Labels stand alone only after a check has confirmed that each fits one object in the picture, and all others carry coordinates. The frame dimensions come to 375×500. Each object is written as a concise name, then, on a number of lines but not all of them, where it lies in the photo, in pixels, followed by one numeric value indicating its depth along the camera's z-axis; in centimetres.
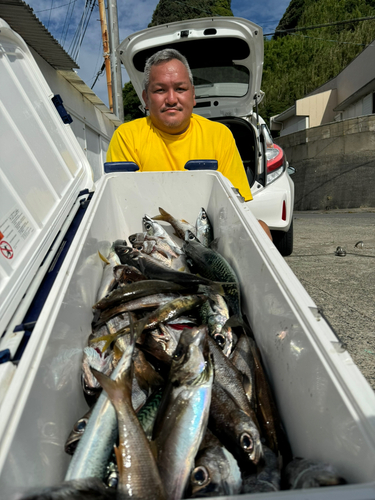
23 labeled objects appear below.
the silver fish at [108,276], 72
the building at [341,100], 1304
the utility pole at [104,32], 863
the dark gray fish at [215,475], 34
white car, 129
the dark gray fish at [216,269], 66
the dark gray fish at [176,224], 93
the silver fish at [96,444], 36
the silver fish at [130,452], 33
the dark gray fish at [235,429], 38
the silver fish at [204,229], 89
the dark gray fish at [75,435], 41
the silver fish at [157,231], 89
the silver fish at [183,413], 35
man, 105
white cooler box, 32
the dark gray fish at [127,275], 73
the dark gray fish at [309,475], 29
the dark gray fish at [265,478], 34
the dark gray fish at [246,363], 49
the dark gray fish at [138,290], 64
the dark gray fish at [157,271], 68
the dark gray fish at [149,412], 43
